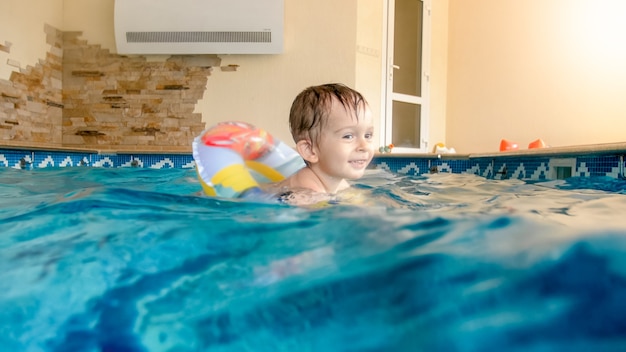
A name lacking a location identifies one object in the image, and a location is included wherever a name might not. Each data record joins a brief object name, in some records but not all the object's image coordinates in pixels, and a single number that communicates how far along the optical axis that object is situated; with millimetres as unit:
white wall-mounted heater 6336
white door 7215
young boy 1964
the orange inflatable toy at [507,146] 6598
